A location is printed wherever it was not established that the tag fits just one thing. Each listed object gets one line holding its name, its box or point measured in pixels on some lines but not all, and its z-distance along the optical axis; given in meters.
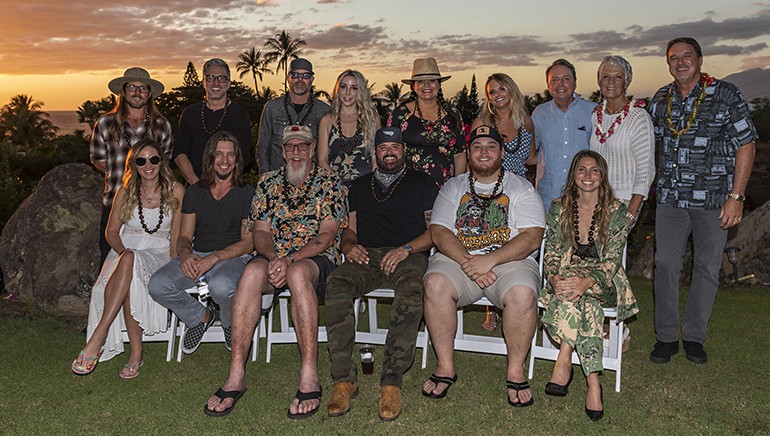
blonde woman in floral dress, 6.20
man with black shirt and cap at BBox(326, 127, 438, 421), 4.83
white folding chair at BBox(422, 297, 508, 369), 5.49
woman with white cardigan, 5.45
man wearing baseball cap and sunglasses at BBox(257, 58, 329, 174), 6.46
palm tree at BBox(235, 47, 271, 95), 77.94
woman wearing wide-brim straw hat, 6.14
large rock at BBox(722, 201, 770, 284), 9.52
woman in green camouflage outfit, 4.74
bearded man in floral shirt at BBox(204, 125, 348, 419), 4.83
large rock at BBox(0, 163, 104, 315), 7.56
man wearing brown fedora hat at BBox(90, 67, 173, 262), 6.39
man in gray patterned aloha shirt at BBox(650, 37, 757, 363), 5.41
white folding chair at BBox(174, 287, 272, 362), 5.75
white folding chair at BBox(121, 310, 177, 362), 5.76
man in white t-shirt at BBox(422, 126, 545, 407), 4.88
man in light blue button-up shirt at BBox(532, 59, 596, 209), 5.82
